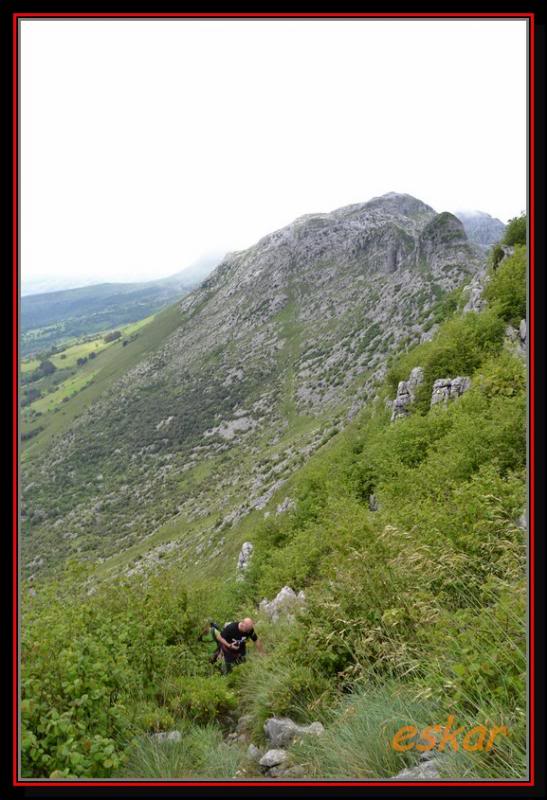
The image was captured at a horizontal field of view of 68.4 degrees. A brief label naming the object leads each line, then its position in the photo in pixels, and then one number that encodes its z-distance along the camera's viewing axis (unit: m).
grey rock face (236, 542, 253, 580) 22.62
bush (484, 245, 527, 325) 17.05
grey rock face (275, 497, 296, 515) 27.29
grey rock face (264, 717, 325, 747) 4.11
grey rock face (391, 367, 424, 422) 19.02
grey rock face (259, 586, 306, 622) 8.56
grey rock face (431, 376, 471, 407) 15.62
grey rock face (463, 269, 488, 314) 21.91
